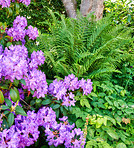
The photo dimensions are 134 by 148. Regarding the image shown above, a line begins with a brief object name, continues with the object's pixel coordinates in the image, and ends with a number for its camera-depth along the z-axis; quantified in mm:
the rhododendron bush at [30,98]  1179
